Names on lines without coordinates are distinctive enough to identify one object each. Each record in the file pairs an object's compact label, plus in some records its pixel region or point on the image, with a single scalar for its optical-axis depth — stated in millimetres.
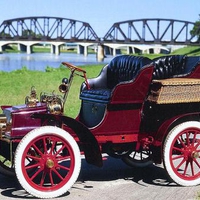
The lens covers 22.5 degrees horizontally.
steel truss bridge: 109250
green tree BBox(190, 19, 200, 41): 110188
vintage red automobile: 4941
